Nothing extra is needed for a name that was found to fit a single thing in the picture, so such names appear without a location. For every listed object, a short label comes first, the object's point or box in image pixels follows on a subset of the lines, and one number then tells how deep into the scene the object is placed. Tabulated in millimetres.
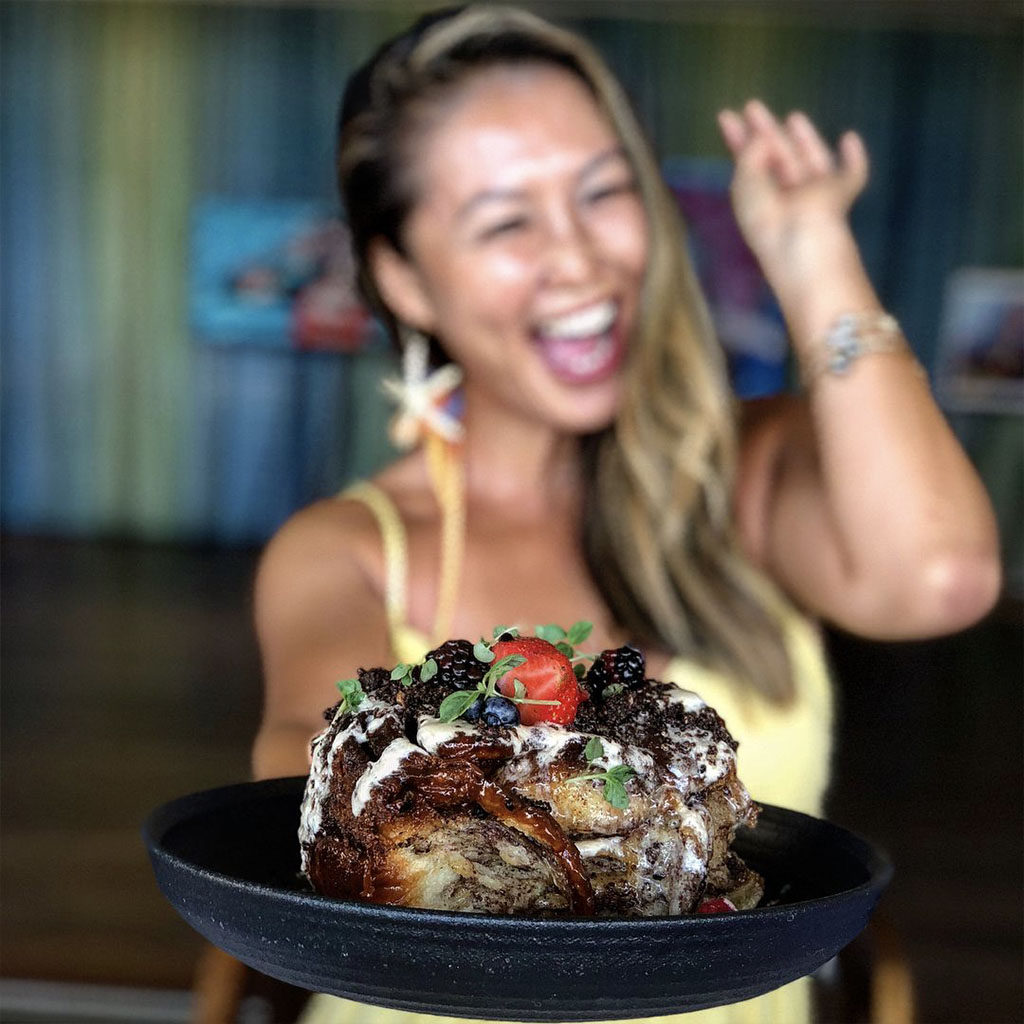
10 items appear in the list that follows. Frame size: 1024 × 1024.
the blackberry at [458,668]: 917
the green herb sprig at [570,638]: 982
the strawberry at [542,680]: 891
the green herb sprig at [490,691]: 871
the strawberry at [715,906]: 900
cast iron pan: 740
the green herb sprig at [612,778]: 864
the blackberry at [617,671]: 990
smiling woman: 1716
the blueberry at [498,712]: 880
